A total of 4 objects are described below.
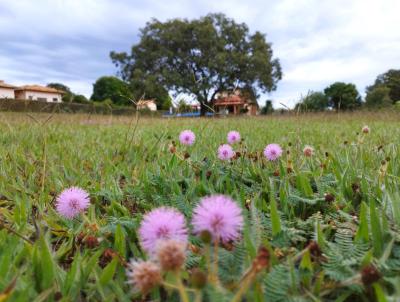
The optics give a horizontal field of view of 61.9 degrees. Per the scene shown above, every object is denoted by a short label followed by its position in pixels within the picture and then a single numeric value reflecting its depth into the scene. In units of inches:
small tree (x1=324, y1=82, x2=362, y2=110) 1257.0
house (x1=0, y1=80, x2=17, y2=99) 1153.4
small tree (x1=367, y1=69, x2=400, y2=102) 1376.0
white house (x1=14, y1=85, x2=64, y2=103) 1545.3
